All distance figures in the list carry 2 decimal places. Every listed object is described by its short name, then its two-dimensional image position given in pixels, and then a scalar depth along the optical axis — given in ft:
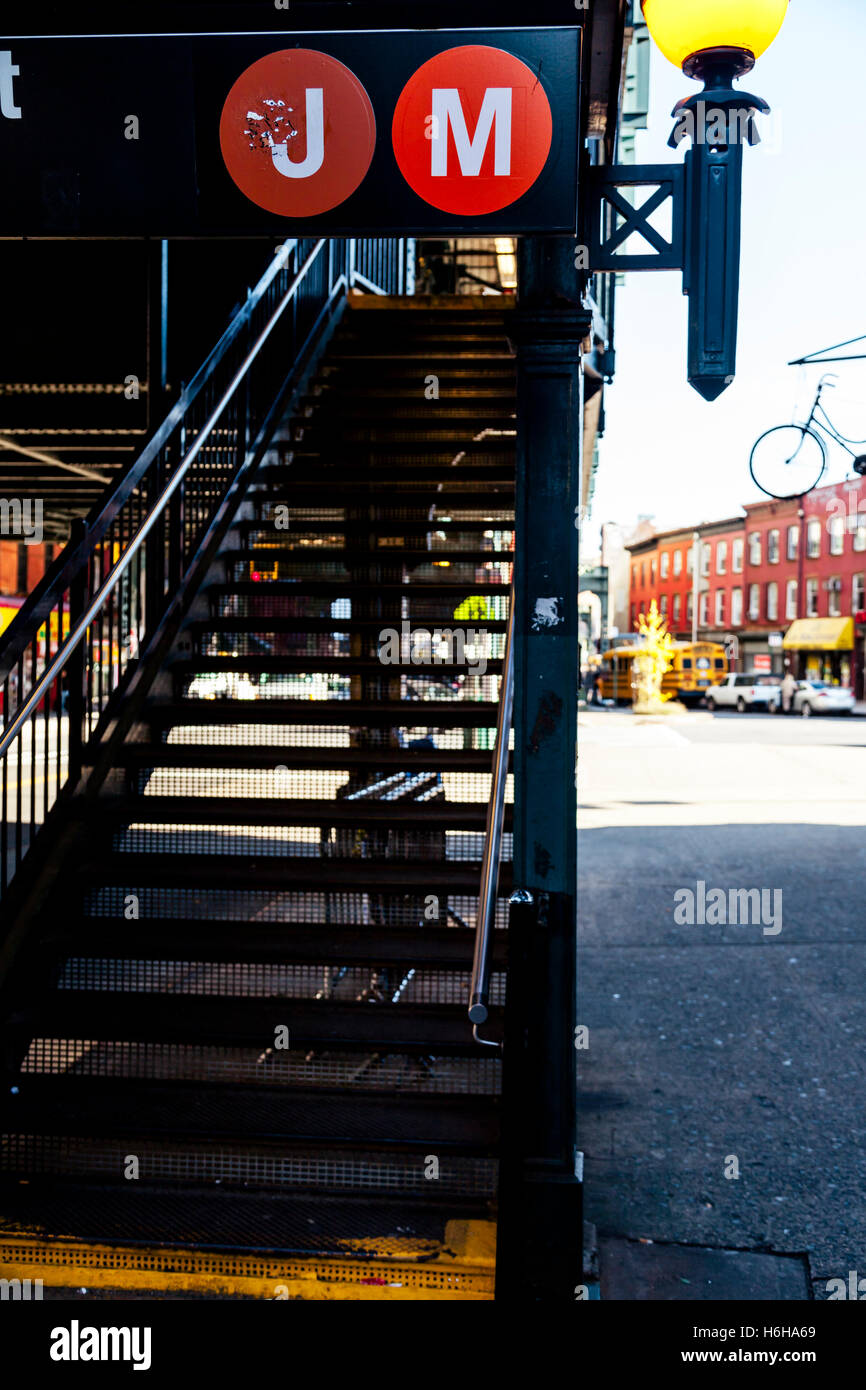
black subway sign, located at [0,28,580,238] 10.16
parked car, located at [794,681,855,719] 124.77
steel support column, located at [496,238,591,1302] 11.82
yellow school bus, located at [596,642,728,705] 163.73
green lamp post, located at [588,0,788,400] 10.93
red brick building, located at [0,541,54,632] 120.47
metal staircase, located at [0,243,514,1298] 12.60
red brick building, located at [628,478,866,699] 162.30
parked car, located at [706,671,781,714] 141.90
